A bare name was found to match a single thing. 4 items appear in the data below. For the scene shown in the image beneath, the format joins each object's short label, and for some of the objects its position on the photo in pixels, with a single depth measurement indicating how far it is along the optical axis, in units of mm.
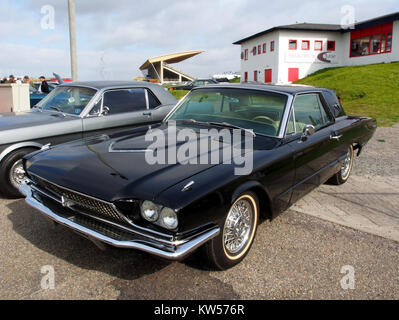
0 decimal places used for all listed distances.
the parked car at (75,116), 4531
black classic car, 2416
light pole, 8953
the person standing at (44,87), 12359
